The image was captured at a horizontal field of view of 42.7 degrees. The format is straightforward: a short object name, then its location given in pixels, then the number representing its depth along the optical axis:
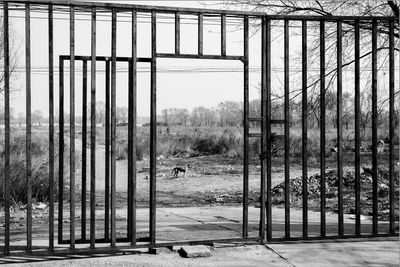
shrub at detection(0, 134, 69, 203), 13.38
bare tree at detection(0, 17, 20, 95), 20.16
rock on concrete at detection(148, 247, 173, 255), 5.89
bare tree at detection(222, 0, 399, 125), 11.91
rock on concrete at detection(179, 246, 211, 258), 5.75
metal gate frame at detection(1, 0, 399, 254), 5.45
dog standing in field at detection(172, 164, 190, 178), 21.58
